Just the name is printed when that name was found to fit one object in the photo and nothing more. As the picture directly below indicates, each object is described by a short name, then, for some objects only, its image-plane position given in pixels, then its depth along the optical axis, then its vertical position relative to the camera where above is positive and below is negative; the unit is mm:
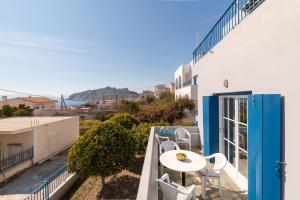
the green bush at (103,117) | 20673 -2711
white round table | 2882 -1524
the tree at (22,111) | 20589 -1752
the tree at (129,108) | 19246 -1176
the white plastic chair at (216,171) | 3044 -1740
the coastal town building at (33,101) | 37435 -7
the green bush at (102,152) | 5395 -2250
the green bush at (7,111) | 20403 -1573
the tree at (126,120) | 8993 -1418
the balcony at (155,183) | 2081 -1729
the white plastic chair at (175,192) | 2227 -1662
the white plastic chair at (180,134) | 5759 -1571
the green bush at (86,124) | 17790 -3423
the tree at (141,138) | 6517 -1965
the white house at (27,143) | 8224 -3314
